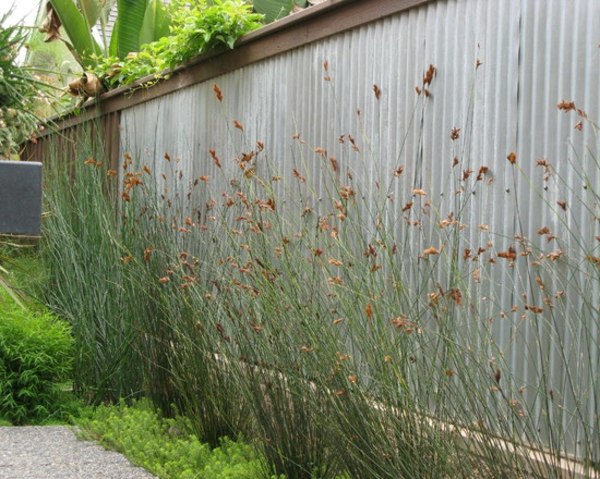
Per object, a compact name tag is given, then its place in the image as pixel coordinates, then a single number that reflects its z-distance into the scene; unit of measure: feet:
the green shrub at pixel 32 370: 18.02
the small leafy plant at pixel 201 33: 19.88
